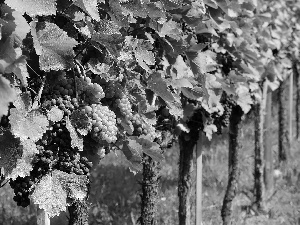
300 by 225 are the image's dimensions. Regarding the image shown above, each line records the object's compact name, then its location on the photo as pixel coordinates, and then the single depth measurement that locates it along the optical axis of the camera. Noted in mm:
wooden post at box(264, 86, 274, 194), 8648
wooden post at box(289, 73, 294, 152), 12534
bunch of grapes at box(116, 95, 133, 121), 2725
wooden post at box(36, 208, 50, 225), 2701
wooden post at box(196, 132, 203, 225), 5747
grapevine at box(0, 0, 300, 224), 2150
